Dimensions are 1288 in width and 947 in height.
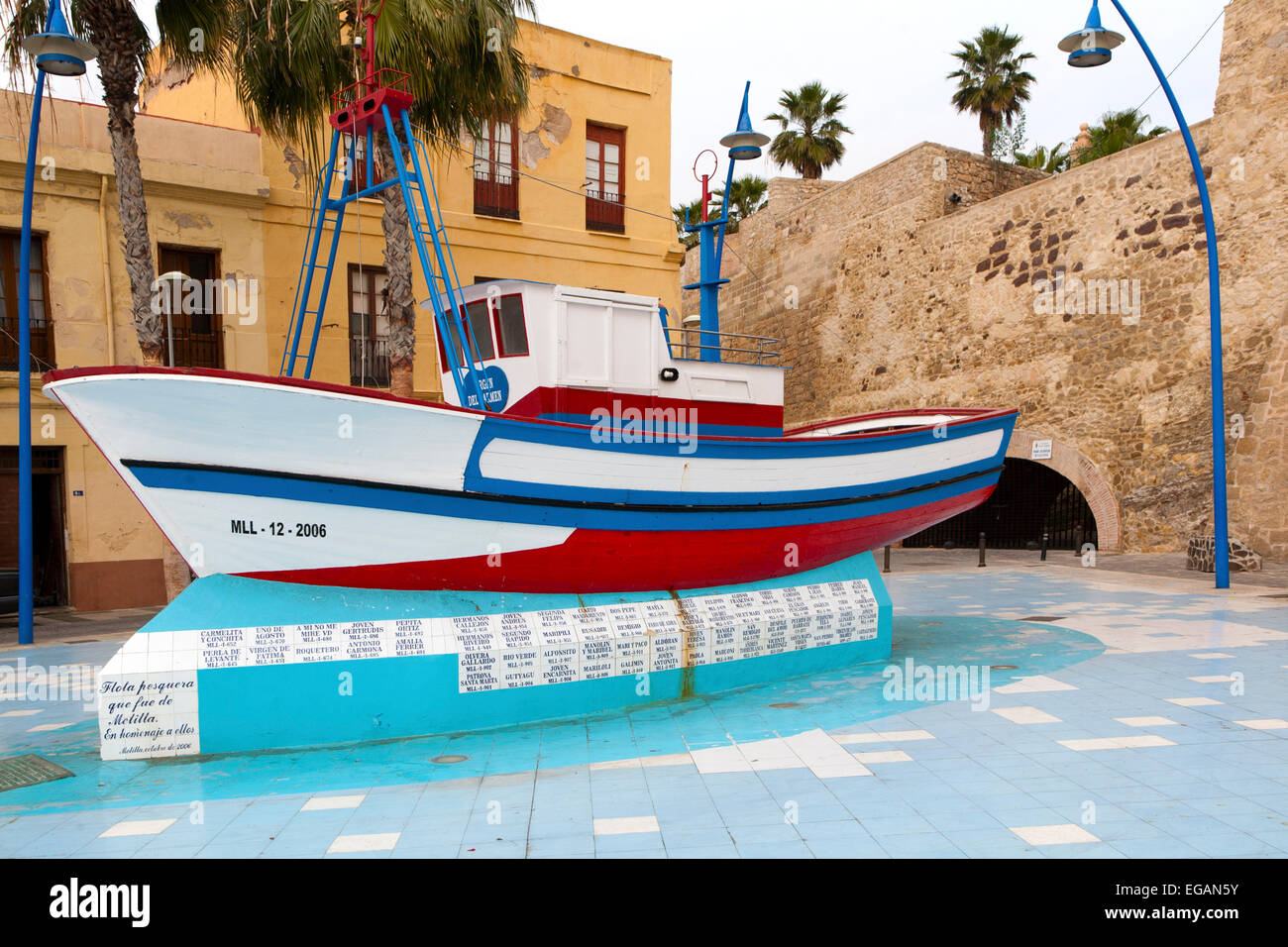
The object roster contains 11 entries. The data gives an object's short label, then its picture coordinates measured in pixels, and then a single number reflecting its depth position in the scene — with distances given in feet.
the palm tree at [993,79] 94.94
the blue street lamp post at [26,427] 33.11
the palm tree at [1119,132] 82.53
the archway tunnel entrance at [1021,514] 72.28
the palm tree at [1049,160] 98.58
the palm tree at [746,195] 114.93
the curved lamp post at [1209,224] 34.45
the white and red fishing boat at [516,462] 18.17
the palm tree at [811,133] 103.09
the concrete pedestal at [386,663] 17.79
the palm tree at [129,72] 31.83
